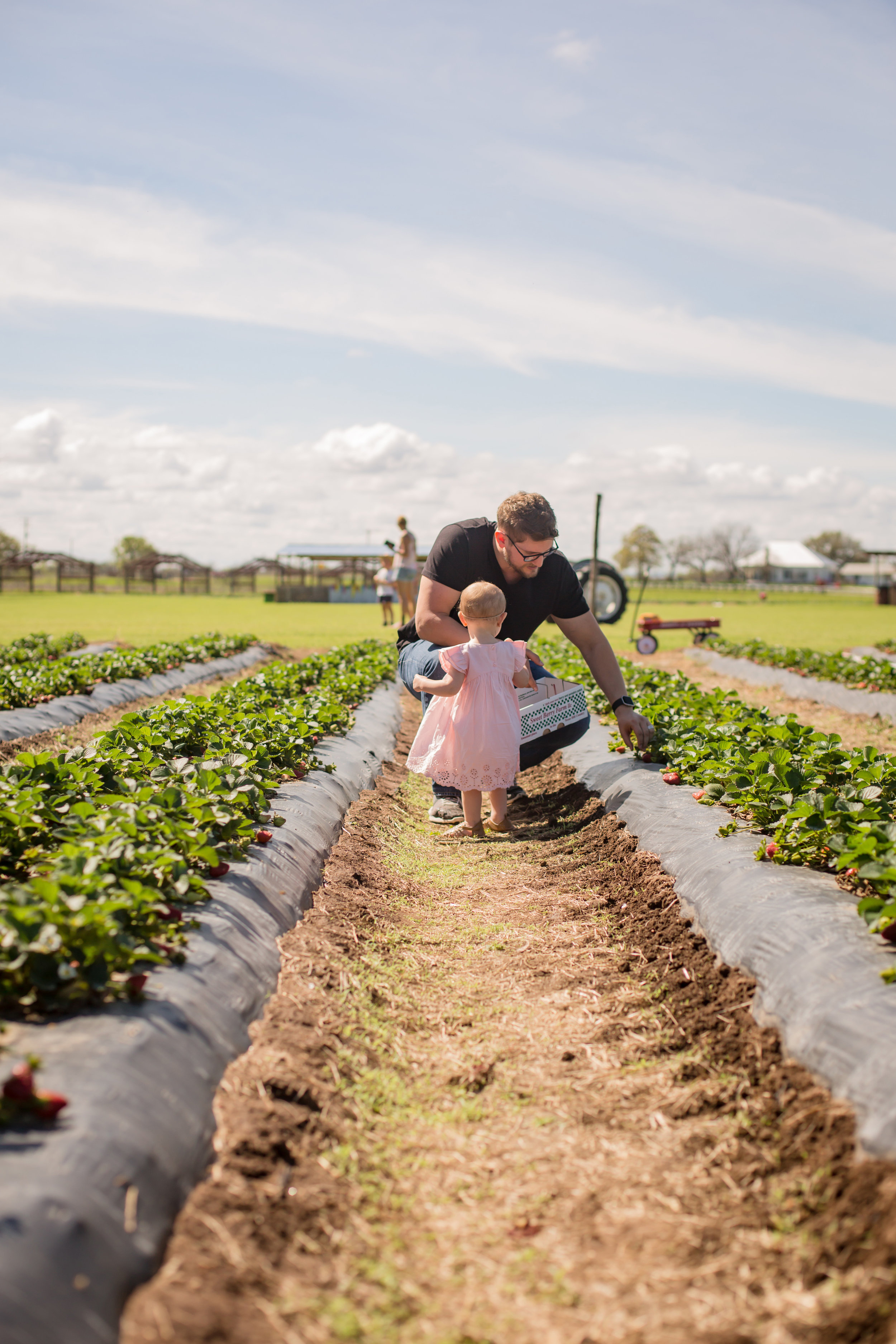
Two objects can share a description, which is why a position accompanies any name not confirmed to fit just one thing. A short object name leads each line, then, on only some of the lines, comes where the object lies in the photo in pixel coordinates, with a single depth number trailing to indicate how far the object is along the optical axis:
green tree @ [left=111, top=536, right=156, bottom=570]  124.88
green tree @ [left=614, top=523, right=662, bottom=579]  111.00
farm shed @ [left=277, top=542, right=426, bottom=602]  56.31
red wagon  18.72
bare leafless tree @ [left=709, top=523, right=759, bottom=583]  115.00
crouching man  5.85
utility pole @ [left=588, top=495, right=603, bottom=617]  20.48
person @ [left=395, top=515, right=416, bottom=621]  17.92
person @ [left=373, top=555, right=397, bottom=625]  21.33
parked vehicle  25.25
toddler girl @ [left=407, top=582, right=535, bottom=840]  5.45
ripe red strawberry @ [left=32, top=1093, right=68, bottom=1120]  2.02
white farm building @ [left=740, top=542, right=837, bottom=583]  111.38
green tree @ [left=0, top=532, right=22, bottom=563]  99.56
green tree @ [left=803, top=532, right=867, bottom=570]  120.06
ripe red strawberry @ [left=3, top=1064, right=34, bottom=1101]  2.00
